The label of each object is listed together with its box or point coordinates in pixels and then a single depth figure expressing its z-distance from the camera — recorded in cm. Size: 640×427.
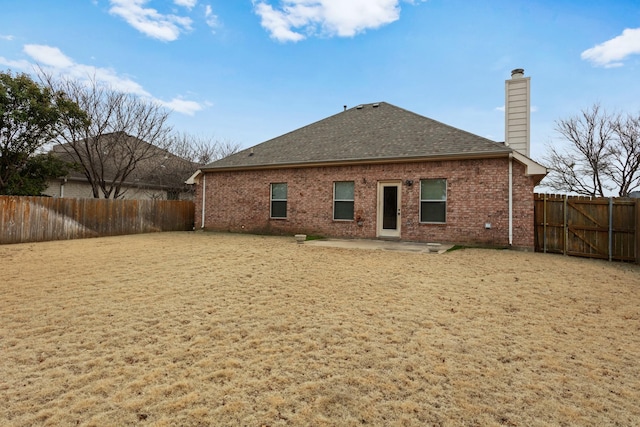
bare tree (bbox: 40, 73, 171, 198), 1652
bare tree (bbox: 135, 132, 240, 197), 2112
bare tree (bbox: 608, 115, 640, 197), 1880
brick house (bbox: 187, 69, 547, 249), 1017
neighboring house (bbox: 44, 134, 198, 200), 1733
